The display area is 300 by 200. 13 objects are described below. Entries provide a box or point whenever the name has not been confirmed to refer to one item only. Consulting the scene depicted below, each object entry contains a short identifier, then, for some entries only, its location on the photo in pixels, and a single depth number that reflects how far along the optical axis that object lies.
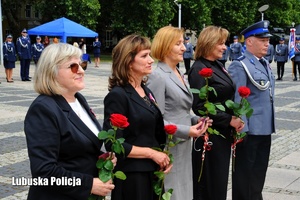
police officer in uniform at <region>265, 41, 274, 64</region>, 24.70
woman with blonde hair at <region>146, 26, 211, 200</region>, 3.98
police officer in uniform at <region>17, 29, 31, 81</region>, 20.98
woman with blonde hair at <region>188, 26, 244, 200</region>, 4.46
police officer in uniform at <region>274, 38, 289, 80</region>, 23.39
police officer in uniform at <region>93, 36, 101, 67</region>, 31.08
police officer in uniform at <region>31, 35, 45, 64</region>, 22.41
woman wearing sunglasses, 2.63
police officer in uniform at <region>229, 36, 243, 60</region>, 27.79
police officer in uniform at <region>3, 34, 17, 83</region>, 19.94
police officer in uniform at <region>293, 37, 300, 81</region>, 23.33
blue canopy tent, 24.03
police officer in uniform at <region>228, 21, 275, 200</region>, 4.72
